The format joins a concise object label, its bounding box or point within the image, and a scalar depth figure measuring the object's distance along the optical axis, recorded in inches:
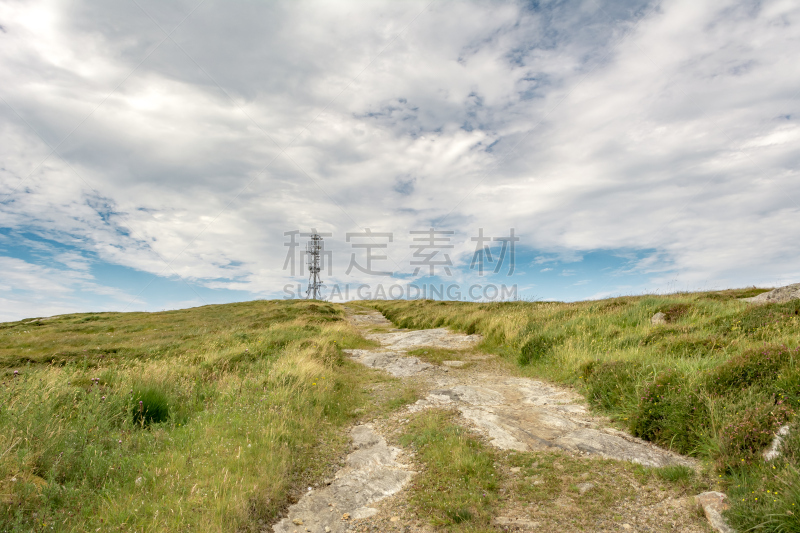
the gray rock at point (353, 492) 180.9
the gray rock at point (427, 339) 691.9
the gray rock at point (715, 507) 155.2
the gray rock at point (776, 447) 176.4
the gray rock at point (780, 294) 589.3
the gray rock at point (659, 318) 546.0
